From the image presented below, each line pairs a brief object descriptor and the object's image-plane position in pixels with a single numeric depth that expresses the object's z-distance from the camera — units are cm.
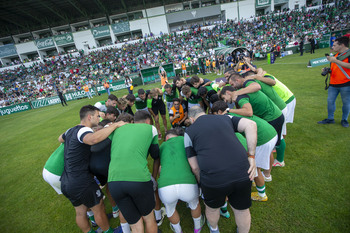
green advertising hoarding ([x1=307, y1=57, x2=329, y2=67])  1264
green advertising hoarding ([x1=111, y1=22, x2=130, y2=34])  3934
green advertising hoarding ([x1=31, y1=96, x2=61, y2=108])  2372
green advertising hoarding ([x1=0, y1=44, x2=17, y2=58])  3819
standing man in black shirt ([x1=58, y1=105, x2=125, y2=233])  249
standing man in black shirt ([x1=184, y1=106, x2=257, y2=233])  193
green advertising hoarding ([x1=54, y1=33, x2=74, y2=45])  3915
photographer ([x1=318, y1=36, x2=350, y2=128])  410
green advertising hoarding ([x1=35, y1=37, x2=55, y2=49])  3878
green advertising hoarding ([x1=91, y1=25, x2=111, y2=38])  3929
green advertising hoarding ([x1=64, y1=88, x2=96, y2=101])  2367
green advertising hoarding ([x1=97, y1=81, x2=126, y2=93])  2411
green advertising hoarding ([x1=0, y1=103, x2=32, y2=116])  2291
